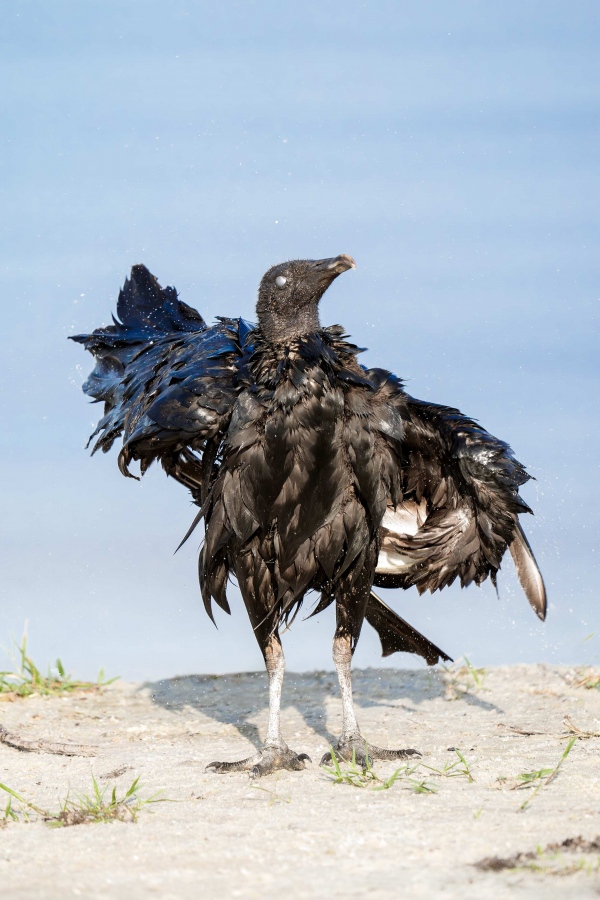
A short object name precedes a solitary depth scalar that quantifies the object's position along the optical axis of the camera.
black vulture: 10.46
